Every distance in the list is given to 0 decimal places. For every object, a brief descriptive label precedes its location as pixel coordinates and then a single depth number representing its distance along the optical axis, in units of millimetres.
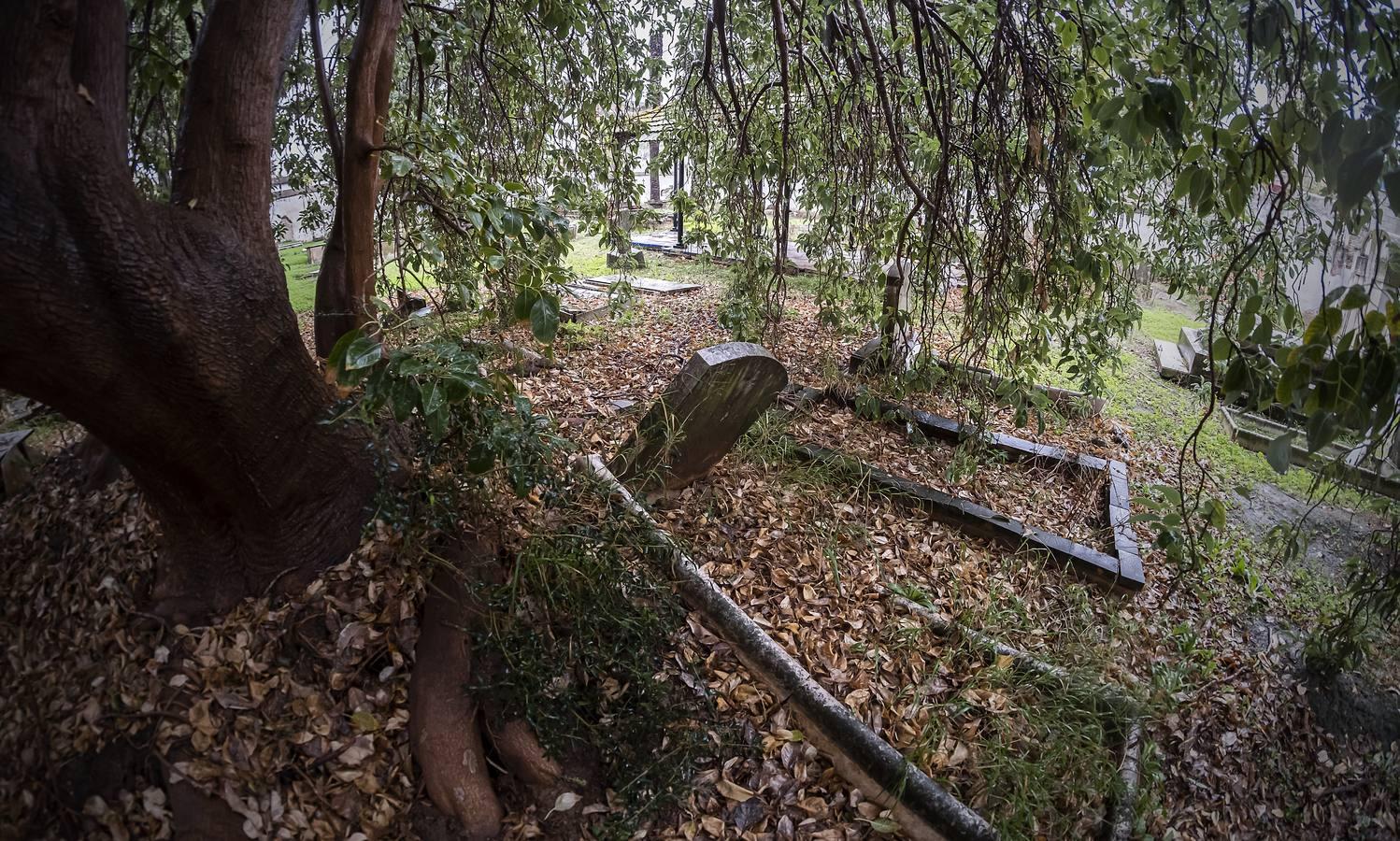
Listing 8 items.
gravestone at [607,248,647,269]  5129
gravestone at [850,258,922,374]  4181
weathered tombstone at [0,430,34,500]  3174
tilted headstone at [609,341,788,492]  3209
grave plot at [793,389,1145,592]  3678
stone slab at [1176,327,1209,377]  6766
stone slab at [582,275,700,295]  7809
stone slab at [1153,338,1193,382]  6895
